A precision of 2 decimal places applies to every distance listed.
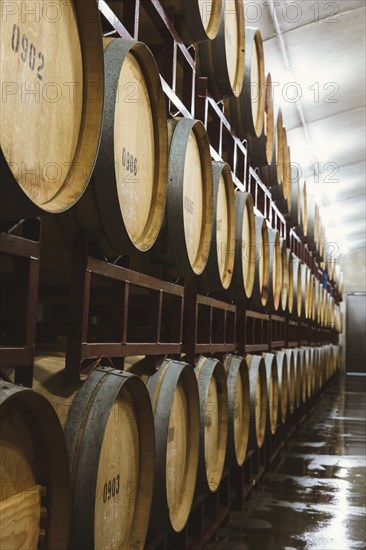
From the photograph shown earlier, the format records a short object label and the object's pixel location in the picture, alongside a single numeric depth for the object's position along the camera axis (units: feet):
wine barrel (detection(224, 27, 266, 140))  16.03
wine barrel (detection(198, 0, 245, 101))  13.15
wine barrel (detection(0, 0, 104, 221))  4.93
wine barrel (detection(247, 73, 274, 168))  19.34
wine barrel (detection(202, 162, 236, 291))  12.29
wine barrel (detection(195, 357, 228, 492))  11.79
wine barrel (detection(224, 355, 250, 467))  14.29
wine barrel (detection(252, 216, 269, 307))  17.05
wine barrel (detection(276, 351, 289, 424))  22.09
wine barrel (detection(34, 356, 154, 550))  6.53
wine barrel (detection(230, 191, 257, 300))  14.57
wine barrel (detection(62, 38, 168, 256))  6.96
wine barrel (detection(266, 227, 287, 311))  19.48
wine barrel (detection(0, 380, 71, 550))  5.43
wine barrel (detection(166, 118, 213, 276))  9.53
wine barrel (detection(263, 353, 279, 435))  20.68
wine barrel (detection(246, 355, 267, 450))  16.56
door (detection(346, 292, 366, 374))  86.48
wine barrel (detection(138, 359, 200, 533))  9.39
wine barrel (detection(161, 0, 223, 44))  11.17
